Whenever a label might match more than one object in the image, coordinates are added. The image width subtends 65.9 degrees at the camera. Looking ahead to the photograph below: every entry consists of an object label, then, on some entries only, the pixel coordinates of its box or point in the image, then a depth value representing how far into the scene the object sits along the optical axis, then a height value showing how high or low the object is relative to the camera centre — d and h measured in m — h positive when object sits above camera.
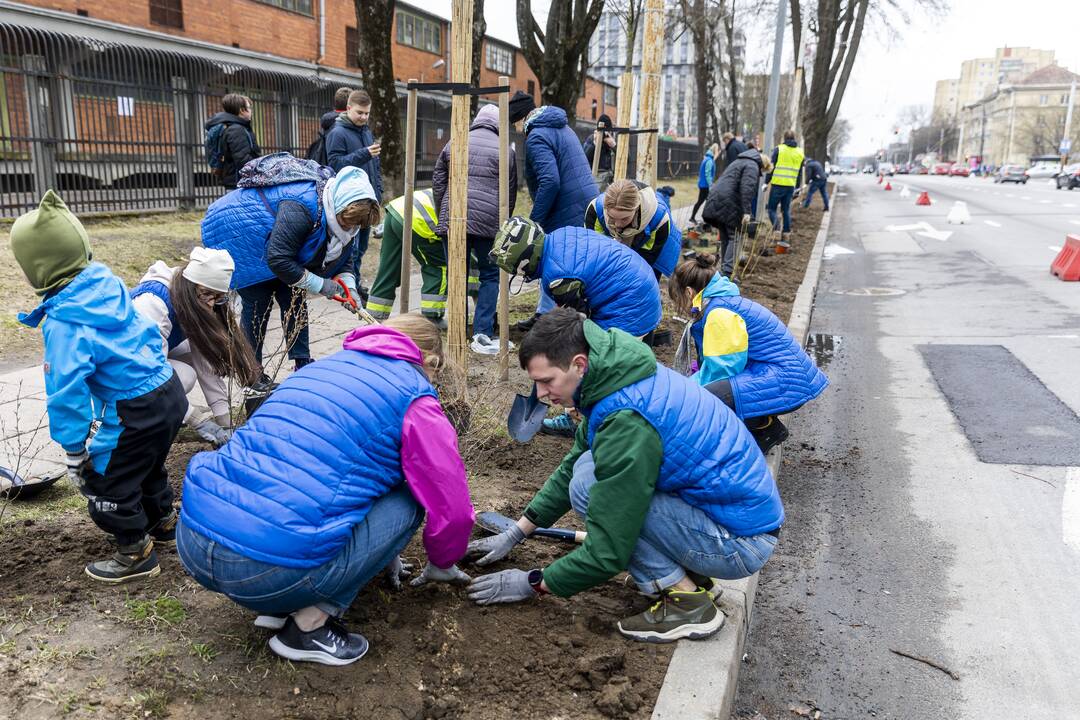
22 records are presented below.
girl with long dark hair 3.65 -0.76
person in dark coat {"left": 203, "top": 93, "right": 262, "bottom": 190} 8.40 +0.28
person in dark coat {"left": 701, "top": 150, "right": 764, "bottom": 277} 10.04 -0.32
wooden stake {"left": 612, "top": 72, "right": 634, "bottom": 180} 7.16 +0.40
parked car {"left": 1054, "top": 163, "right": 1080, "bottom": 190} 41.34 -0.01
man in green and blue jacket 2.52 -0.98
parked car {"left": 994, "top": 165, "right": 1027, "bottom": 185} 50.62 +0.09
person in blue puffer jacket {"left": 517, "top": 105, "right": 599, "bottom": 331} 6.01 -0.05
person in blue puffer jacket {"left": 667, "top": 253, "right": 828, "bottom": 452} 3.94 -0.85
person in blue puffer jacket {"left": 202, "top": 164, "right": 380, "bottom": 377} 4.48 -0.37
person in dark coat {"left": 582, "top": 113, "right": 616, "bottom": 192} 7.59 +0.19
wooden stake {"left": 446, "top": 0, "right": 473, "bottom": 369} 4.32 -0.10
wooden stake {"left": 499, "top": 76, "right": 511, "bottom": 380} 5.10 -0.26
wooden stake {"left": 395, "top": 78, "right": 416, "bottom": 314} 4.82 -0.24
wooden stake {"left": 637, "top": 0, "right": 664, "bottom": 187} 6.96 +0.74
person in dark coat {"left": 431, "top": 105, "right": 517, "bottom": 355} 5.97 -0.22
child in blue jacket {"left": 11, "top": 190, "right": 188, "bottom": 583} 2.74 -0.75
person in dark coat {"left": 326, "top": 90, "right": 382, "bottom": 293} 7.72 +0.20
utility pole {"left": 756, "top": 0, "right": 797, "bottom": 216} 14.30 +1.47
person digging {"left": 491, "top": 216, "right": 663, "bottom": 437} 4.41 -0.54
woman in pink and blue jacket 2.26 -0.90
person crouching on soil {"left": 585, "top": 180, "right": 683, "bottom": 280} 5.14 -0.35
